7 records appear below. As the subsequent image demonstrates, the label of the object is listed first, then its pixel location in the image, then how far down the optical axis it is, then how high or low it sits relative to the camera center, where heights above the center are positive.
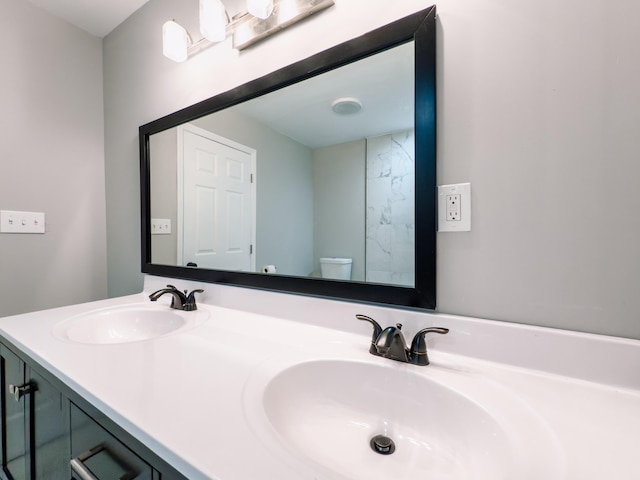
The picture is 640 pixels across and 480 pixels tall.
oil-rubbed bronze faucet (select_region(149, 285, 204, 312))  1.08 -0.25
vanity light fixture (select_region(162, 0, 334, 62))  0.91 +0.80
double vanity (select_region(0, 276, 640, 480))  0.38 -0.29
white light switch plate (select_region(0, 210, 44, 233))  1.33 +0.09
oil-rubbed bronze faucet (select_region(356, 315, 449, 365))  0.62 -0.25
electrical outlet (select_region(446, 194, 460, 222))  0.67 +0.07
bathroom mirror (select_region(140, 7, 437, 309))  0.72 +0.21
